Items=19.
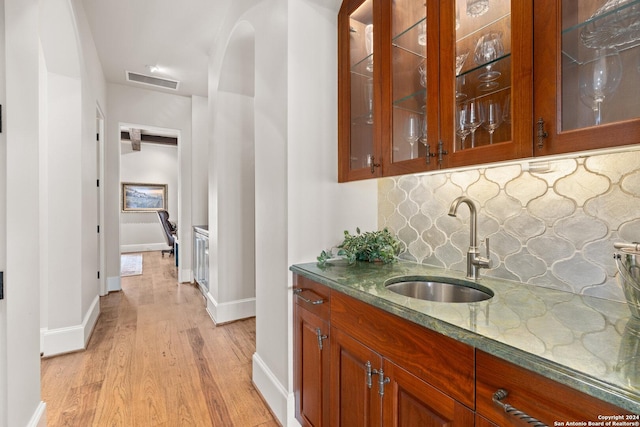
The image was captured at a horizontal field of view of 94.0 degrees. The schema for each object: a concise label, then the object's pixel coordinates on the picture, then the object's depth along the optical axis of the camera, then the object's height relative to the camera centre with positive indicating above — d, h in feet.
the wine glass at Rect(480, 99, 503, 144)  3.54 +1.16
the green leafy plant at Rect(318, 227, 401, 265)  5.41 -0.68
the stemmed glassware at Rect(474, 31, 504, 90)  3.57 +1.94
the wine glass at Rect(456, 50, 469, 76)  3.88 +1.97
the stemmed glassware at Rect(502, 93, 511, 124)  3.34 +1.15
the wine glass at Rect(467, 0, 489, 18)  3.75 +2.60
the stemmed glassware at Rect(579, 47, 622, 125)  2.76 +1.27
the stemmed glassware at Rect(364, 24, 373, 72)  5.22 +2.97
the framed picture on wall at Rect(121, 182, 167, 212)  28.22 +1.33
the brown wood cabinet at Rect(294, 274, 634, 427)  2.14 -1.63
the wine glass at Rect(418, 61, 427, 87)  4.23 +1.99
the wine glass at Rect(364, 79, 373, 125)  5.24 +2.00
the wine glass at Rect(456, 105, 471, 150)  3.86 +1.15
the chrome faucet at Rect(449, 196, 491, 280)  4.19 -0.61
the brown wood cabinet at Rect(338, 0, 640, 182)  2.78 +1.55
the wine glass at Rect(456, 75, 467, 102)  3.87 +1.59
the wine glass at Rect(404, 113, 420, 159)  4.48 +1.26
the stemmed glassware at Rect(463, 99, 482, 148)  3.77 +1.20
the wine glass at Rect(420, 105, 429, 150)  4.24 +1.19
